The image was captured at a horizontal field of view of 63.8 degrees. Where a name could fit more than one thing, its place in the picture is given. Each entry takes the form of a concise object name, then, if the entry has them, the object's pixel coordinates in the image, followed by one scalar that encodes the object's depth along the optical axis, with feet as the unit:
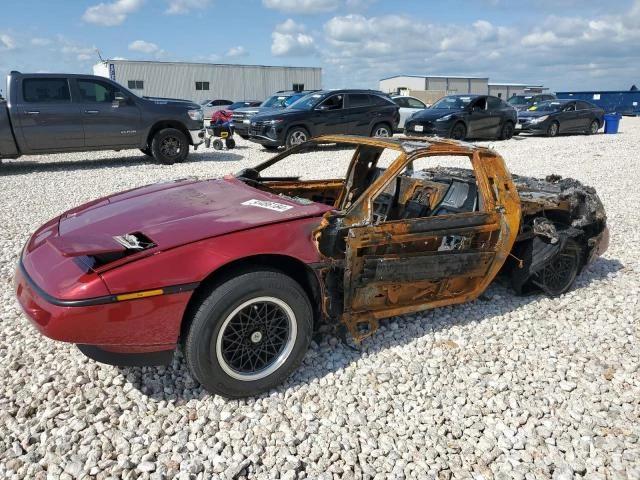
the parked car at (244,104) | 73.97
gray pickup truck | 31.42
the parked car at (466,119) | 48.98
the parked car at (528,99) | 76.00
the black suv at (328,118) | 41.57
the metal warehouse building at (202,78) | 106.73
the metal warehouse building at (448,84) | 159.84
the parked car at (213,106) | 84.79
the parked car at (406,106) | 61.21
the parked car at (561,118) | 59.72
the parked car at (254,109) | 49.44
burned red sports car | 8.63
